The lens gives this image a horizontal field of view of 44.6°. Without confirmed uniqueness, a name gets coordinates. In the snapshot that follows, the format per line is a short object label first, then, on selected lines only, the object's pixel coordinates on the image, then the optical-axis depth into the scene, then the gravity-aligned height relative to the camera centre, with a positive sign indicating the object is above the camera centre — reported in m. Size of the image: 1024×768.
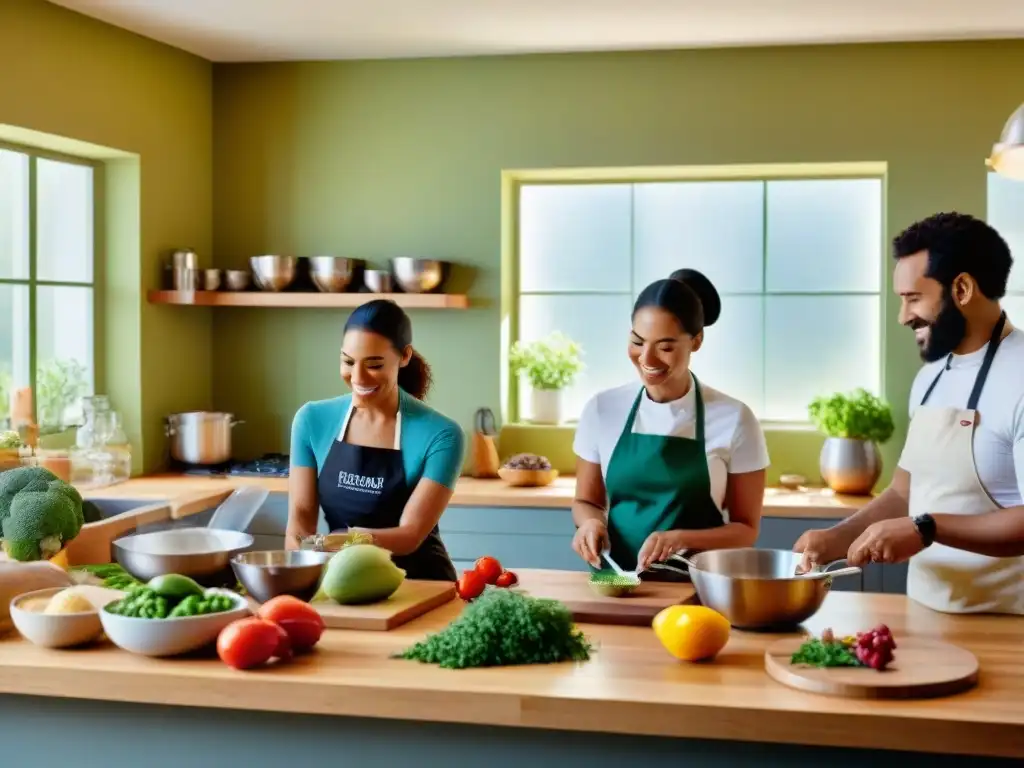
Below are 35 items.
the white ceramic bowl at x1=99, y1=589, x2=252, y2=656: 2.18 -0.50
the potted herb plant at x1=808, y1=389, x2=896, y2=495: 4.79 -0.34
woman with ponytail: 3.09 -0.27
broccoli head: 2.83 -0.39
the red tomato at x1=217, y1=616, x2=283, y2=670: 2.12 -0.50
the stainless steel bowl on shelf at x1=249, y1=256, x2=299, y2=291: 5.30 +0.34
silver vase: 4.79 -0.44
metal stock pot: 5.24 -0.37
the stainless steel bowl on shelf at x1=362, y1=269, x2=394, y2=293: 5.25 +0.29
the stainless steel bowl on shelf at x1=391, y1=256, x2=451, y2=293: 5.18 +0.32
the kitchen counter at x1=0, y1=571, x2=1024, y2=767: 1.89 -0.57
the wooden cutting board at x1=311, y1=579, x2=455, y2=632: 2.43 -0.52
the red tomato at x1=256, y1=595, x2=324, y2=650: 2.22 -0.48
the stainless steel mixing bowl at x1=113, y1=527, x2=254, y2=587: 2.63 -0.44
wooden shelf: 5.15 +0.21
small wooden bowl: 4.99 -0.51
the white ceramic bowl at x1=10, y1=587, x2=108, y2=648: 2.25 -0.50
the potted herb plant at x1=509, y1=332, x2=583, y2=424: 5.36 -0.08
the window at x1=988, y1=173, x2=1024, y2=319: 5.04 +0.57
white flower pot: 5.41 -0.24
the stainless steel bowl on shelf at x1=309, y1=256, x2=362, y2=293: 5.24 +0.33
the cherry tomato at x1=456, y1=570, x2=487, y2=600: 2.68 -0.51
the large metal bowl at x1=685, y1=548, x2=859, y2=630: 2.33 -0.46
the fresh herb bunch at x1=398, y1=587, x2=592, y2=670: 2.17 -0.50
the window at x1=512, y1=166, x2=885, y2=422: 5.30 +0.35
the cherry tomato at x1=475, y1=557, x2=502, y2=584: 2.76 -0.49
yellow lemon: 2.14 -0.49
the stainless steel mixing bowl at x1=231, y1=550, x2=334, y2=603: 2.48 -0.45
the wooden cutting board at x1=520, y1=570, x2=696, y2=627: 2.48 -0.52
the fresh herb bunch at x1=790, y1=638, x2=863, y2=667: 2.05 -0.50
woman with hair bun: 2.89 -0.25
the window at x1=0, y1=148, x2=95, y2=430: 4.62 +0.26
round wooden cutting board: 1.95 -0.52
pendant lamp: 2.88 +0.47
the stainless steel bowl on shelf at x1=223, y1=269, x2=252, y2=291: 5.38 +0.30
